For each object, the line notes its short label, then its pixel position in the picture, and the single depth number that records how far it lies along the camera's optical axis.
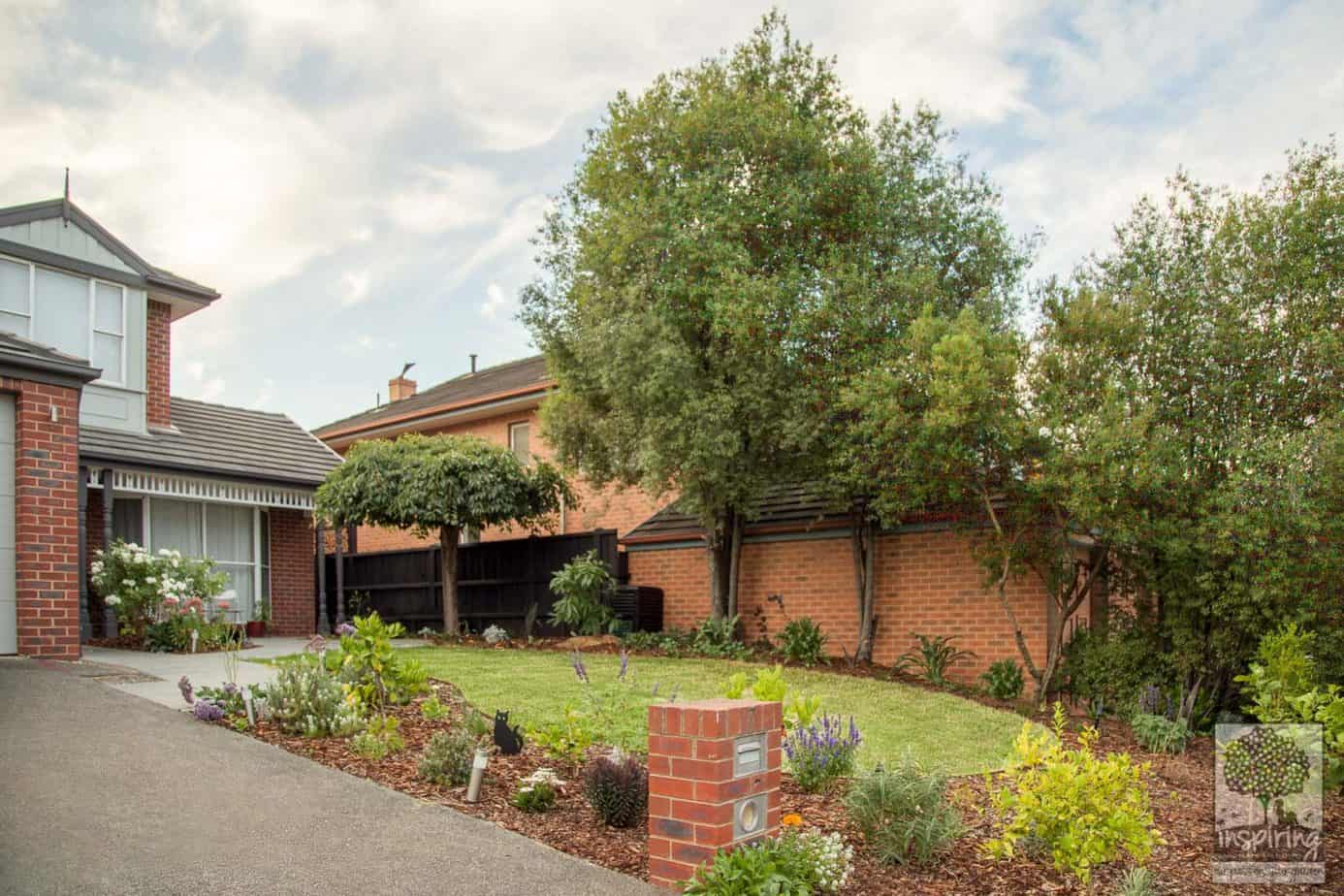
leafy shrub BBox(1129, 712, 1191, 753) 9.55
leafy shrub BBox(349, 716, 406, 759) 6.93
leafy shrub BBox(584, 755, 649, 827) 5.90
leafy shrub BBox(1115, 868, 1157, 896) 5.31
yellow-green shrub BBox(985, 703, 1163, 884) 5.32
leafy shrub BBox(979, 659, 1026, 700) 12.21
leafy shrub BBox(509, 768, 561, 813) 6.07
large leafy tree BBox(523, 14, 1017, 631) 12.68
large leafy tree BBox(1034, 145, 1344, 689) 9.74
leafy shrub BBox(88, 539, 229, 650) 13.38
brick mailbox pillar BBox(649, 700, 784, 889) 5.06
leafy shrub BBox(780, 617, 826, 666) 13.62
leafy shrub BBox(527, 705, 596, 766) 6.89
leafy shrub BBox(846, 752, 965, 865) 5.64
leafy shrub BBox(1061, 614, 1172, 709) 11.07
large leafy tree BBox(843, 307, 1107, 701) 10.70
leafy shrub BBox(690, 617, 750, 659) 13.72
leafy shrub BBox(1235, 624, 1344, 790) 7.54
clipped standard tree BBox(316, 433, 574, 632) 15.56
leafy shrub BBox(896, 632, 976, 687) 12.87
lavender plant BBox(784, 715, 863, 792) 6.70
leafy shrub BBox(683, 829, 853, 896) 4.86
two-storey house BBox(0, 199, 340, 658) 10.68
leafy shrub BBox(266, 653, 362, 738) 7.39
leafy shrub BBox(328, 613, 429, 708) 7.88
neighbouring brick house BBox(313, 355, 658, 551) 20.44
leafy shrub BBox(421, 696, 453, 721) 7.75
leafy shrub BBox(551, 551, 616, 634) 15.25
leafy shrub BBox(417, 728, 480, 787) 6.45
